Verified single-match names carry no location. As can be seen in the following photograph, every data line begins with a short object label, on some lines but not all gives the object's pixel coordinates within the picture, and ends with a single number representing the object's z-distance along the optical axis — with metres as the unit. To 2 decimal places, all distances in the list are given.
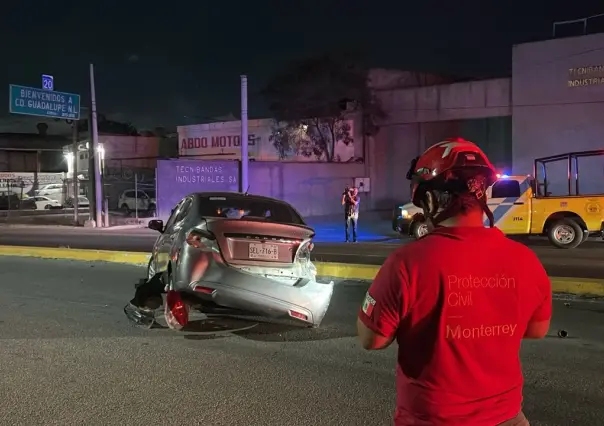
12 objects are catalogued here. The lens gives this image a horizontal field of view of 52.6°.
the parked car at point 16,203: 39.44
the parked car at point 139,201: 31.73
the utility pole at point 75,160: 26.68
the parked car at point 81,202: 39.66
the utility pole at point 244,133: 23.72
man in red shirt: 1.94
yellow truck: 15.41
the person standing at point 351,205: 17.95
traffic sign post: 24.80
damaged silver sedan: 6.26
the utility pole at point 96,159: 25.56
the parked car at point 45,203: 39.59
